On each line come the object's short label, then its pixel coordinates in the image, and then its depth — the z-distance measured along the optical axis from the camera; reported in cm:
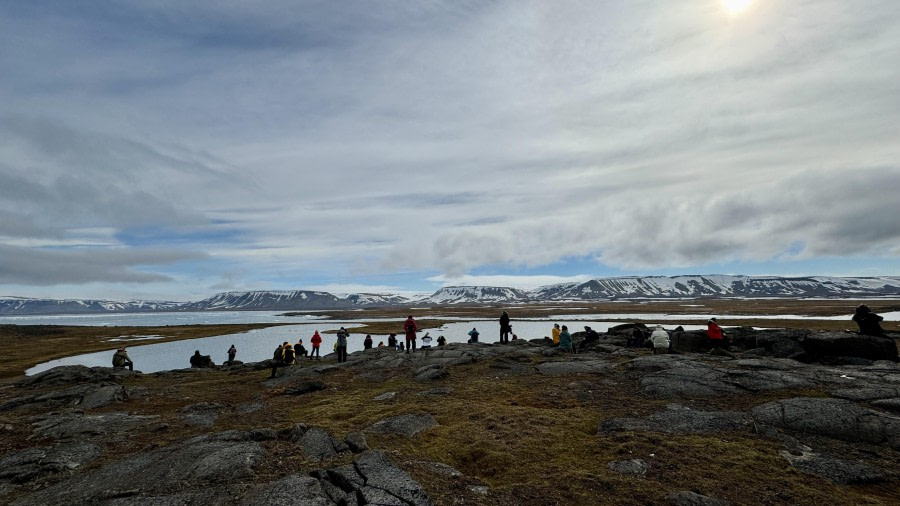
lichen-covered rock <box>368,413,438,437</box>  1673
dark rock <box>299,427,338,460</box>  1429
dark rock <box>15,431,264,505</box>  1164
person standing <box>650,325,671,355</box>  3250
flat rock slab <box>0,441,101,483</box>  1338
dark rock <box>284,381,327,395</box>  2658
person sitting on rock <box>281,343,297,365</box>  3616
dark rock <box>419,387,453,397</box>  2355
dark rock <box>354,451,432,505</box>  1092
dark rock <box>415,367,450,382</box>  2769
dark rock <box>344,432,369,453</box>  1466
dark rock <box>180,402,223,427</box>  1992
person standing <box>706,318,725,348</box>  3244
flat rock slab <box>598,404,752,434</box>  1562
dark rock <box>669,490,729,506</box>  1031
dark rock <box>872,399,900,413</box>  1585
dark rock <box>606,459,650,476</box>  1225
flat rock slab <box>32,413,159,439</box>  1811
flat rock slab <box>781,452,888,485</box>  1145
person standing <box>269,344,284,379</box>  3362
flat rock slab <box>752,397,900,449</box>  1392
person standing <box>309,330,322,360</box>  4541
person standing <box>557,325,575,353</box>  3581
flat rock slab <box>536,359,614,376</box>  2712
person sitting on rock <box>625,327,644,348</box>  3984
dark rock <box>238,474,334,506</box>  1052
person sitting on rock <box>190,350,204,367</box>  4606
